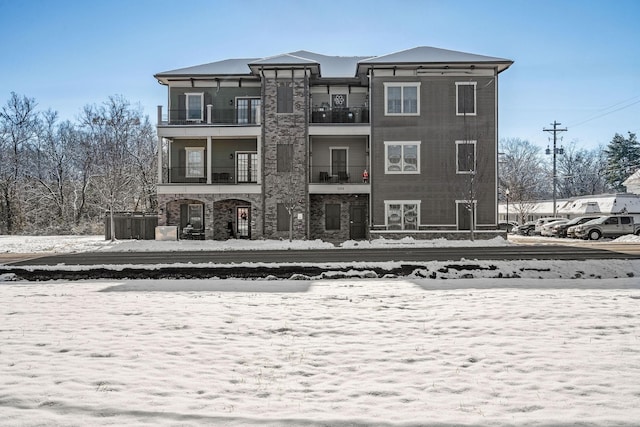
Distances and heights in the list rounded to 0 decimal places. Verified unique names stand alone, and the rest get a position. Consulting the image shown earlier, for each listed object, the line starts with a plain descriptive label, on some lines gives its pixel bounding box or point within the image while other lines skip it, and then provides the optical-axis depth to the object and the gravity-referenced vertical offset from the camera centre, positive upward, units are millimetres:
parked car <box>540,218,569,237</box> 39344 -1024
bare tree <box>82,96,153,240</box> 54031 +7205
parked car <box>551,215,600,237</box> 37938 -850
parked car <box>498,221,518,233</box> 31448 -705
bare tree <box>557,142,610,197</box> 88250 +6835
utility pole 54003 +7922
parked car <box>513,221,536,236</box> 44169 -1235
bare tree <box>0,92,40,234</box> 52188 +5536
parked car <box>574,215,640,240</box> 34875 -909
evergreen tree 84250 +9200
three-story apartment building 31781 +4229
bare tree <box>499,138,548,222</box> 79131 +6838
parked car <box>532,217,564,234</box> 43759 -741
